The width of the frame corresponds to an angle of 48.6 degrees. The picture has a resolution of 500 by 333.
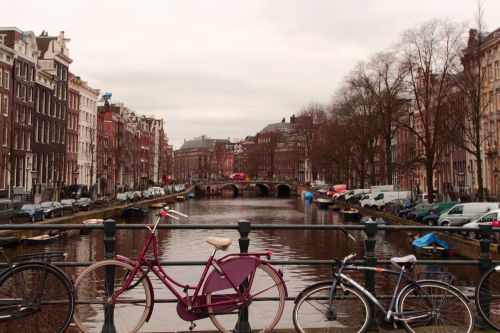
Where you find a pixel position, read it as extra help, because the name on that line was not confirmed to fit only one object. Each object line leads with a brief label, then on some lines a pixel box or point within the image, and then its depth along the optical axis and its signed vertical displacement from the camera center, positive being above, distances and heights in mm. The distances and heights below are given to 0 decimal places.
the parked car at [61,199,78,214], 45562 -1301
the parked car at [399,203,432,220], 43500 -1746
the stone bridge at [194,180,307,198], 134375 +572
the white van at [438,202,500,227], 35219 -1467
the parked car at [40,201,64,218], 40550 -1369
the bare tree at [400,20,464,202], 42719 +9210
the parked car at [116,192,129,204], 65688 -894
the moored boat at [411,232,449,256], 29562 -3042
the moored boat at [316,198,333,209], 76338 -1846
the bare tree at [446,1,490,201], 37678 +6704
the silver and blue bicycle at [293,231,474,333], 6016 -1285
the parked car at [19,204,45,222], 37312 -1398
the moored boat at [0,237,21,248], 28750 -2795
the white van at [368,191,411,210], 58375 -902
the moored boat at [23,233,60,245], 31031 -2786
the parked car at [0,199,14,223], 35500 -1321
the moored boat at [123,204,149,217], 58219 -2174
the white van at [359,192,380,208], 60094 -1167
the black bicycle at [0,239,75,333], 5855 -1110
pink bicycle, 6066 -1115
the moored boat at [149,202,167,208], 71275 -1912
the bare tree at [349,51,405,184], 52250 +9550
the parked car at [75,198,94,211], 50688 -1225
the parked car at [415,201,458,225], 40531 -1541
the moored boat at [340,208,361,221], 58656 -2702
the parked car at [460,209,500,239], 29506 -1534
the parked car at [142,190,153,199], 79562 -543
